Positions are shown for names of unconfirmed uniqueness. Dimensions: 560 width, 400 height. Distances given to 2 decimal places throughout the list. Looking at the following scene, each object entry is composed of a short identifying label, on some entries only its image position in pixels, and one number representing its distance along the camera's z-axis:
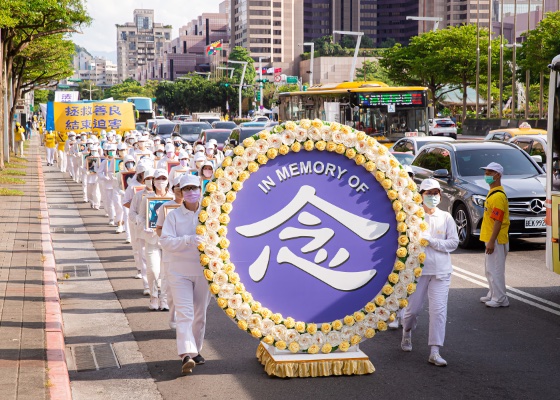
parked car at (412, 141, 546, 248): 15.44
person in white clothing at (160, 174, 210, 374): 8.26
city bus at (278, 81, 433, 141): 31.39
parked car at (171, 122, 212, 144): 40.34
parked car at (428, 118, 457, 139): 61.45
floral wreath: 7.95
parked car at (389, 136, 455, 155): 23.42
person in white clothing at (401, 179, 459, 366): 8.59
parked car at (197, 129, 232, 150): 34.31
